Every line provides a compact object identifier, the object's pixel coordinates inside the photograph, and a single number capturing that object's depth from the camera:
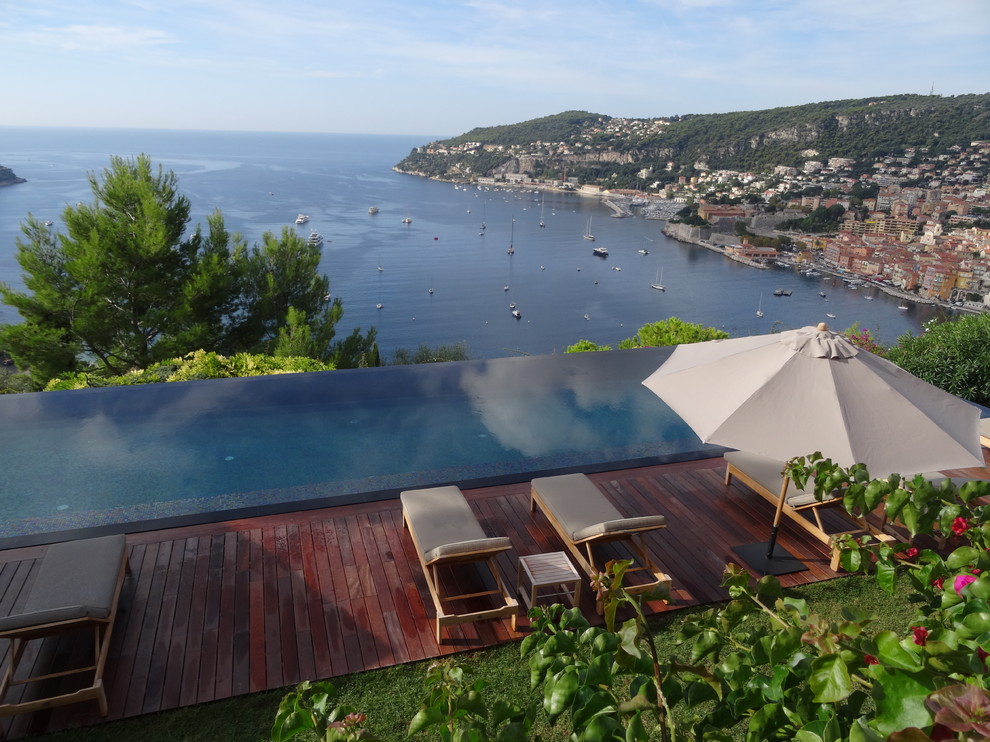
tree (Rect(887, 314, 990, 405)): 6.31
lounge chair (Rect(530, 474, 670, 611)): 3.24
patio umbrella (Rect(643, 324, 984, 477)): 3.00
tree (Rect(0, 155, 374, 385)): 11.07
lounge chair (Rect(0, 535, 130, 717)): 2.38
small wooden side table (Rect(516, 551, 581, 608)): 3.02
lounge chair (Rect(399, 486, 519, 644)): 2.93
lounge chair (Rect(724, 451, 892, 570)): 3.60
